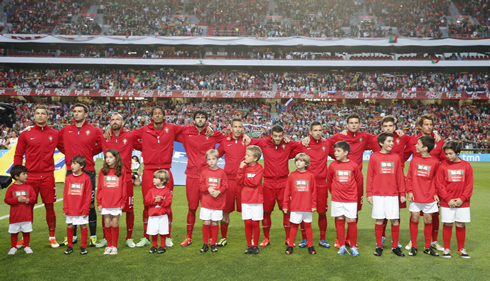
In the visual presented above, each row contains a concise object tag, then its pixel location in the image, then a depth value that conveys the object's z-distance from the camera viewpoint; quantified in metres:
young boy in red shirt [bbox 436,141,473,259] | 6.16
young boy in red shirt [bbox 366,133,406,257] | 6.30
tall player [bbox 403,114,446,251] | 6.74
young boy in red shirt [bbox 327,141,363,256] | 6.29
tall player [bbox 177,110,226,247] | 6.98
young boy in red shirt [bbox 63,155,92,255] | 6.25
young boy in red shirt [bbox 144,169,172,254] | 6.33
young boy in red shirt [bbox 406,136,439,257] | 6.30
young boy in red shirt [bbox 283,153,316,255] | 6.31
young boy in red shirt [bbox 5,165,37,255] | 6.32
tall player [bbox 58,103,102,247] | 6.86
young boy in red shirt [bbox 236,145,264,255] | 6.43
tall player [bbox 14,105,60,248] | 6.77
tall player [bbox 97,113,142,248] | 6.75
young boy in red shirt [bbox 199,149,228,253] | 6.46
